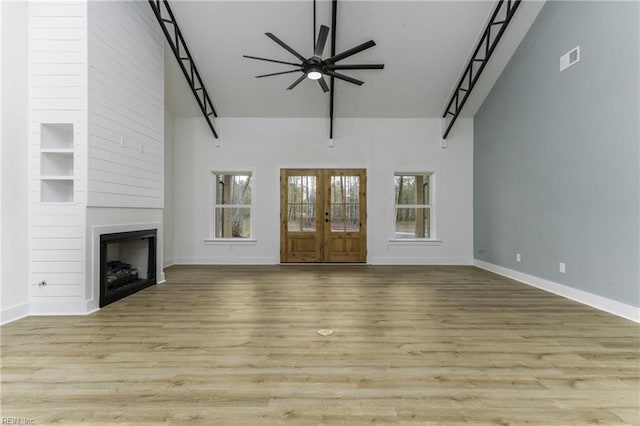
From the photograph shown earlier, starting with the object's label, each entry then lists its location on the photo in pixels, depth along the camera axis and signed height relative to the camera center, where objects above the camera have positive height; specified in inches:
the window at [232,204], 266.4 +7.7
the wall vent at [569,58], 151.0 +82.5
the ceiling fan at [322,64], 143.1 +78.7
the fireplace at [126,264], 139.8 -30.0
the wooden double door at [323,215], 259.4 -1.7
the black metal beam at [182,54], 172.9 +105.0
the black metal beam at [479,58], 171.9 +105.4
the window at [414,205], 266.4 +7.8
